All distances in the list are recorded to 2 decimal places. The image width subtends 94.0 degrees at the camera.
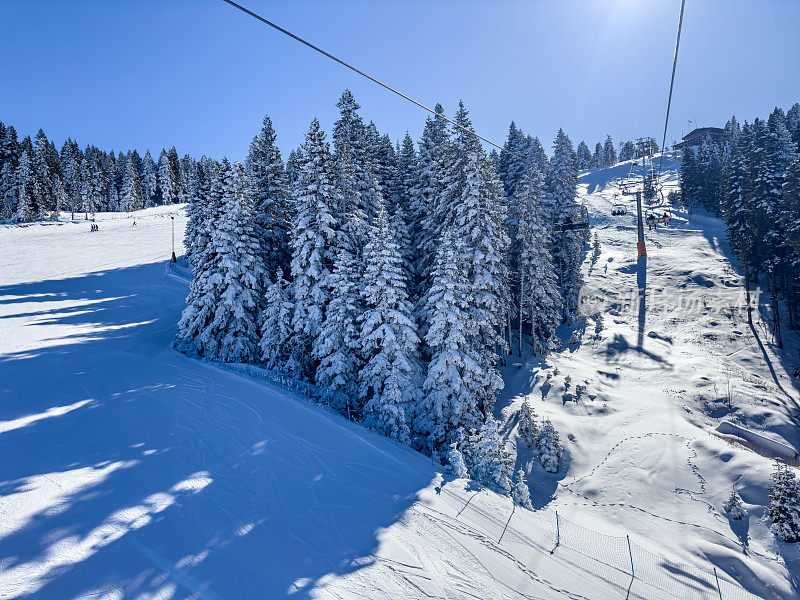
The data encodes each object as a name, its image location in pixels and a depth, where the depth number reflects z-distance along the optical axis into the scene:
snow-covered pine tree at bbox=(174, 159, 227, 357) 24.62
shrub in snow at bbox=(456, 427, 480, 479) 15.64
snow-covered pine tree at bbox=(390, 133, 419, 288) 27.06
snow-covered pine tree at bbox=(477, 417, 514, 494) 14.92
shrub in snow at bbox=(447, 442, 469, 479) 14.17
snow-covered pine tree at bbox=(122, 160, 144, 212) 94.75
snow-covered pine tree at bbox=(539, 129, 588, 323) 38.25
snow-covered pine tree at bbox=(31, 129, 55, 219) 65.25
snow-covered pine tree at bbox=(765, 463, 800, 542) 13.73
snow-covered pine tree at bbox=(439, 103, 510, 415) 22.55
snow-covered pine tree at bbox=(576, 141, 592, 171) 137.88
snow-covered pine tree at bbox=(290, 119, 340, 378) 22.56
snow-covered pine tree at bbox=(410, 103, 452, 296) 27.53
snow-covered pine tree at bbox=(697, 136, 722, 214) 67.88
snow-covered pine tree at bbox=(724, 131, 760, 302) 34.22
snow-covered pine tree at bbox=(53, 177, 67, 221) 76.00
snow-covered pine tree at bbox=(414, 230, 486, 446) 19.50
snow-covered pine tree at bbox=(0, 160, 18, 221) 62.56
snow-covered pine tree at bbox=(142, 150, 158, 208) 106.38
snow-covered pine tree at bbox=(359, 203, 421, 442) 19.22
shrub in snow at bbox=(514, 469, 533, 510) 14.62
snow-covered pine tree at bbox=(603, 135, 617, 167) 136.25
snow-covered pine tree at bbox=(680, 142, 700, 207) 72.25
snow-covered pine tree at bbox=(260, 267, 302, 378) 22.86
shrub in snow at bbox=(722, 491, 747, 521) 15.09
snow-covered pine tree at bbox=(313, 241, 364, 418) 20.66
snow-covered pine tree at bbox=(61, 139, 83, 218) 78.69
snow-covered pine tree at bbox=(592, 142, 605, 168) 136.62
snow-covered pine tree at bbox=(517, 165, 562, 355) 30.94
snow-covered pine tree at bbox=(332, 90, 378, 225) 27.33
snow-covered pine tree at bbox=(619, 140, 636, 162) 135.40
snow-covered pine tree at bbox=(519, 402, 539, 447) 21.86
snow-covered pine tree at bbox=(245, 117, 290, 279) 28.47
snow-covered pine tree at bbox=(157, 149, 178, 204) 104.12
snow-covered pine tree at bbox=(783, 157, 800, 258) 26.48
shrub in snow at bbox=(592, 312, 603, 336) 34.61
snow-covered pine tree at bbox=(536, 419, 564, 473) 20.16
